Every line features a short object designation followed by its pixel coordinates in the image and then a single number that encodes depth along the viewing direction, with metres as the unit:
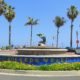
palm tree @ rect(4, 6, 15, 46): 50.67
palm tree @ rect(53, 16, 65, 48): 54.82
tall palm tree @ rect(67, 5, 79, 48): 50.20
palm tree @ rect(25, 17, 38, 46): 61.70
